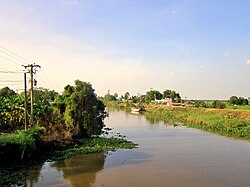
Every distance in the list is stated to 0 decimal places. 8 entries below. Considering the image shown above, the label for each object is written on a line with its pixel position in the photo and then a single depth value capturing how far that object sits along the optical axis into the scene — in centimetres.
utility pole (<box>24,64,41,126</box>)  2060
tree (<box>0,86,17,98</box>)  5744
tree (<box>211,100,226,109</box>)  5438
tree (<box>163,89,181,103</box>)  8701
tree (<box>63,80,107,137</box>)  2464
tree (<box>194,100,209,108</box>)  5850
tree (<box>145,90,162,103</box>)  10542
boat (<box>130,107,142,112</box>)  7475
